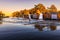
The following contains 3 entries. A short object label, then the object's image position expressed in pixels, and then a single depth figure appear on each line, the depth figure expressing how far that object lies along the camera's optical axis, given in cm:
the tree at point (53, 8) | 4660
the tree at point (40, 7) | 5017
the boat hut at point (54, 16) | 4198
